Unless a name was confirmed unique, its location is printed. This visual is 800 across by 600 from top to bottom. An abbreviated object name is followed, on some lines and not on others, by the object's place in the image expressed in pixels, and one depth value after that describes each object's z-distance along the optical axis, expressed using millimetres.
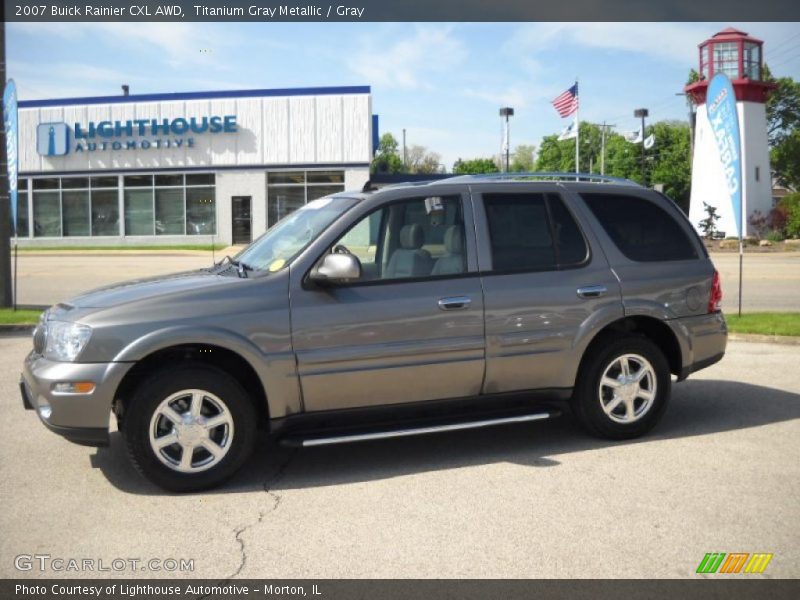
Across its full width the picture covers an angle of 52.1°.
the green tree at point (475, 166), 102175
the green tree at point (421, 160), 104750
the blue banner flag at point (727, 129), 12172
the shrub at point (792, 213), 39625
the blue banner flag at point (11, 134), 13180
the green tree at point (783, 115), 70644
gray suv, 4812
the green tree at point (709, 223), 39438
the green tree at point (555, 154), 104250
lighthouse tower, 42031
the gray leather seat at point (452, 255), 5449
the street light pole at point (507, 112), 54188
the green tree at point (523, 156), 130500
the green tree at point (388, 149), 104450
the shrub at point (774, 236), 38438
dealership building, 38156
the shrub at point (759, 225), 41750
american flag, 34719
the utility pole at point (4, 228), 13500
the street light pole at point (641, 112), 66288
